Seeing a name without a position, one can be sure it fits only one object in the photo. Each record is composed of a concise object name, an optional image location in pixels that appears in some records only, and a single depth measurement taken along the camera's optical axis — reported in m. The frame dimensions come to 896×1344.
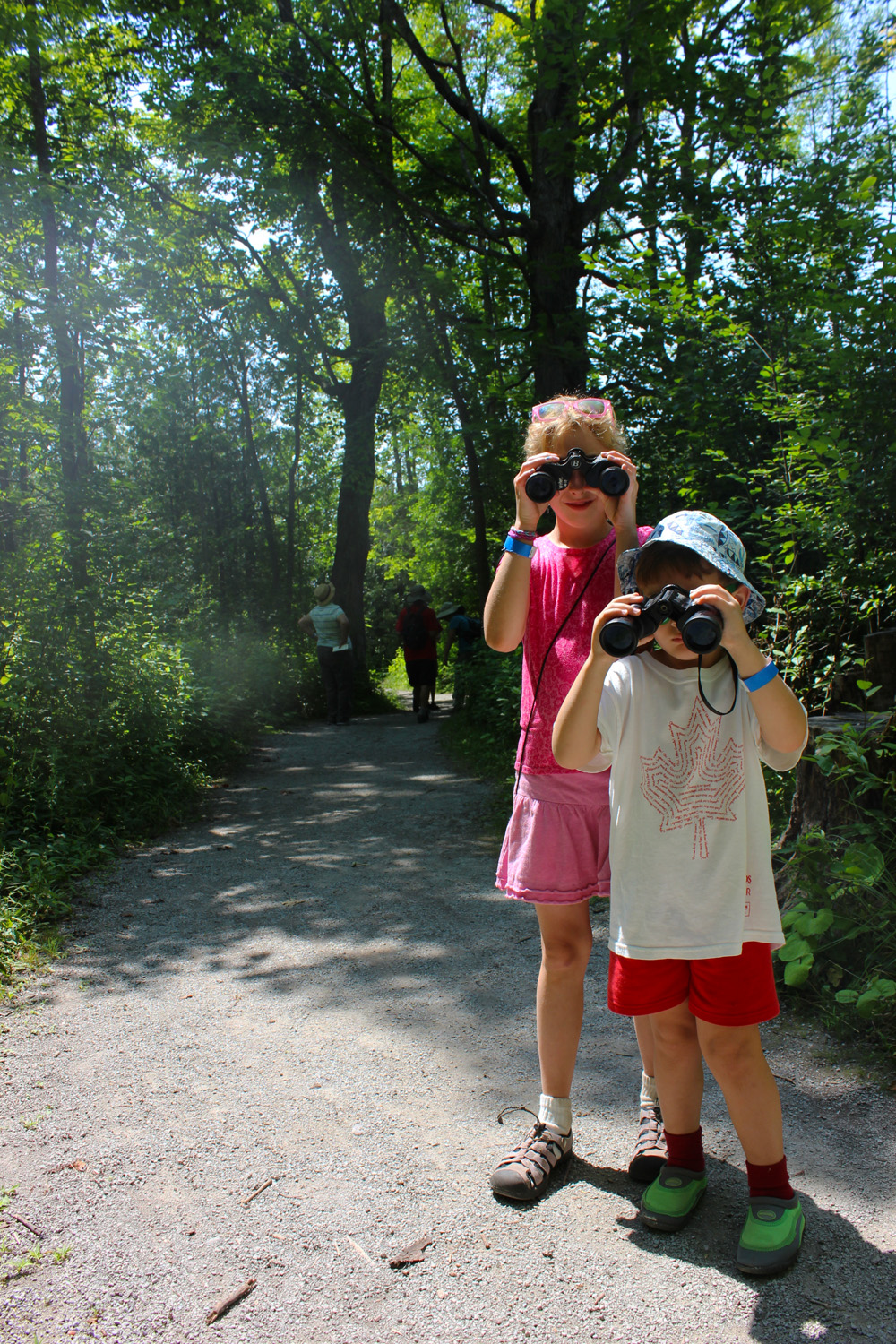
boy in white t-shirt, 2.10
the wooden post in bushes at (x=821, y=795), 3.63
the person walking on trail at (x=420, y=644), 13.41
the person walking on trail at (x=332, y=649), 13.28
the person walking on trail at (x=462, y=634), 14.45
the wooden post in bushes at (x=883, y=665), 4.26
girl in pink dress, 2.46
